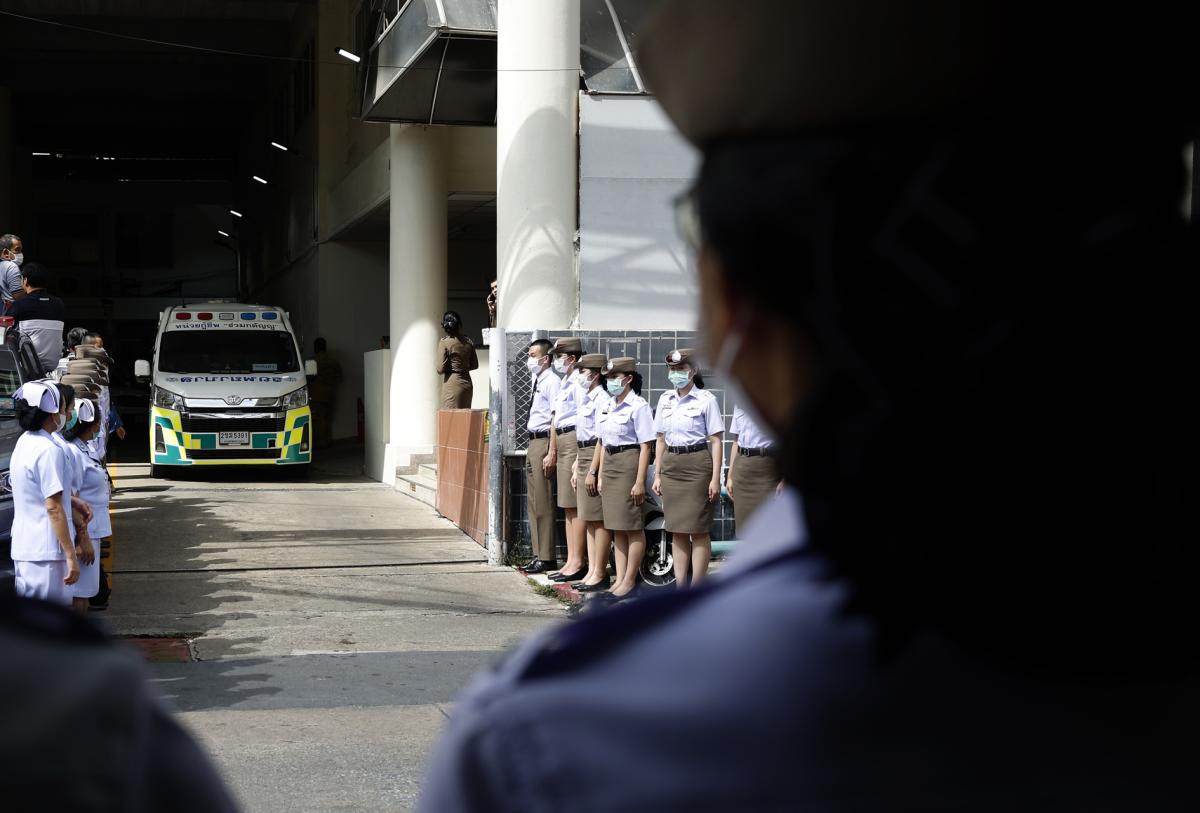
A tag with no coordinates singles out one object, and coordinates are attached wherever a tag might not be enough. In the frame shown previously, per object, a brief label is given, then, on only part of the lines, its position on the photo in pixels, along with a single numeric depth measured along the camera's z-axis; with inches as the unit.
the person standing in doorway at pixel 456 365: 679.1
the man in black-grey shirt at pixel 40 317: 423.8
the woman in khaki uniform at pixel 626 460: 412.8
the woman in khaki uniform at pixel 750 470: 385.4
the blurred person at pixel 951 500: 33.9
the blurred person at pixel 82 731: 33.6
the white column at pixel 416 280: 732.7
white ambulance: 738.8
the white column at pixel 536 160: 507.5
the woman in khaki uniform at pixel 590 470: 430.3
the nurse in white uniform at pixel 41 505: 278.7
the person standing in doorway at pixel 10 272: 435.5
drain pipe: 487.8
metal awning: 552.4
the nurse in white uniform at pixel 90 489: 308.2
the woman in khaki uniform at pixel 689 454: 398.3
